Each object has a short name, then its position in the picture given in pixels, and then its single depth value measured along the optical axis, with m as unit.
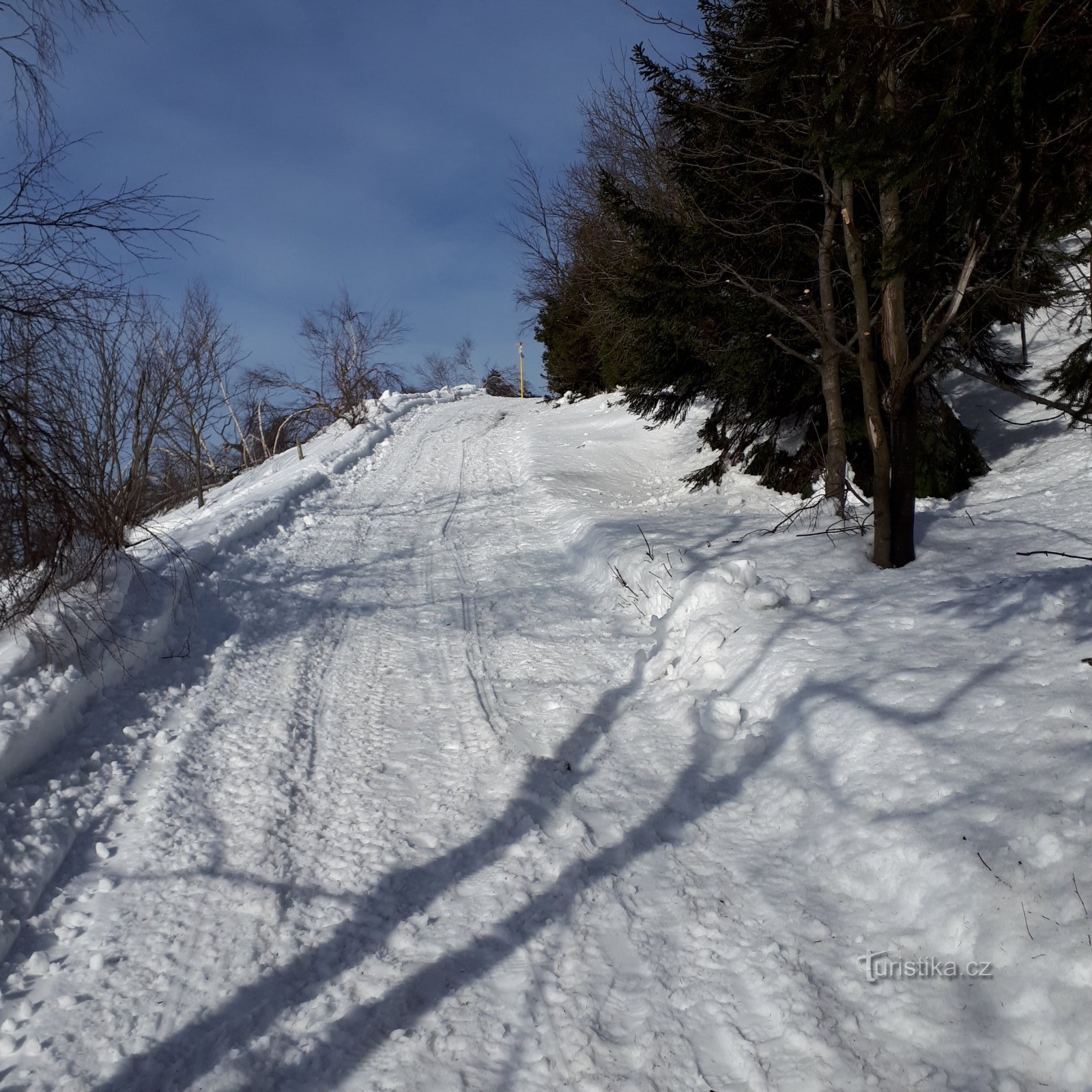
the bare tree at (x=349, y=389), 25.17
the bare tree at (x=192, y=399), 9.92
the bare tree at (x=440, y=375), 56.55
